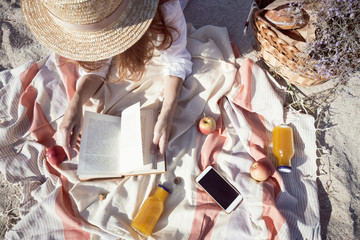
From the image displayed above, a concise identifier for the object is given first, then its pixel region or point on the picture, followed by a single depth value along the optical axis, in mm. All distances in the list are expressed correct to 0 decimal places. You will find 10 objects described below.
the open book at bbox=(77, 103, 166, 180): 1511
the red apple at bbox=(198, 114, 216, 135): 1832
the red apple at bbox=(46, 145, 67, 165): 1829
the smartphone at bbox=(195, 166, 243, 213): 1734
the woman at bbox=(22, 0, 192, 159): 1009
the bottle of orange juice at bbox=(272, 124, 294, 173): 1795
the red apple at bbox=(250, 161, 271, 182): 1706
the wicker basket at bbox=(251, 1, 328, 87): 1619
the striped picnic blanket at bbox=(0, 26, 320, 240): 1714
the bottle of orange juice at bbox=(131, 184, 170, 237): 1657
